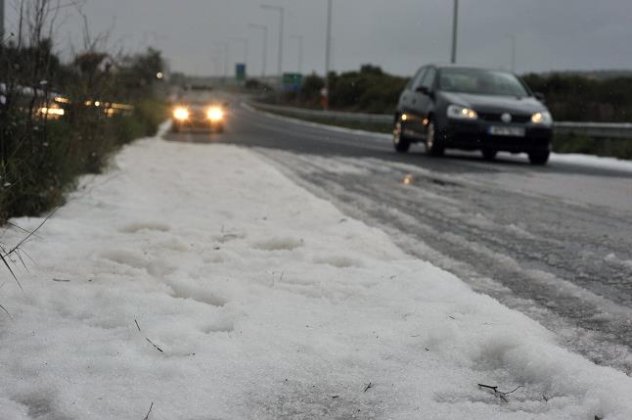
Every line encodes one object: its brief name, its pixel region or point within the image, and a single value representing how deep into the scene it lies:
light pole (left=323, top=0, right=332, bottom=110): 46.39
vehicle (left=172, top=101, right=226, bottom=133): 24.20
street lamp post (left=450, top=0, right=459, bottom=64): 27.91
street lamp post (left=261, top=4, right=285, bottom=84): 60.52
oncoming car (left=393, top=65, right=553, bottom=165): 12.41
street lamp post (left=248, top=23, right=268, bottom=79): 70.98
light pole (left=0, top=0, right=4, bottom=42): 7.15
